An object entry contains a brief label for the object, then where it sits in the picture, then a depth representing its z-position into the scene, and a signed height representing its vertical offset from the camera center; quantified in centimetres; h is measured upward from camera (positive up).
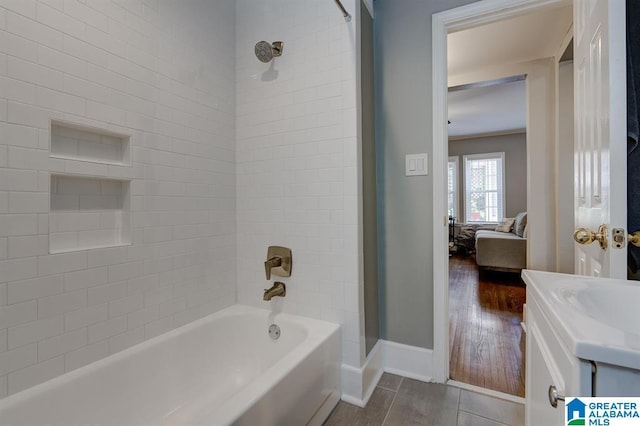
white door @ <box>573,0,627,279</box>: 94 +29
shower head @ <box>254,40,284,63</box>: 168 +94
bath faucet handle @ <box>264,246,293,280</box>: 177 -30
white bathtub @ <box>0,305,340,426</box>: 104 -71
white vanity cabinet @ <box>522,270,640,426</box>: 49 -25
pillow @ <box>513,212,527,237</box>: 435 -18
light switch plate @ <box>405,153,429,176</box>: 177 +29
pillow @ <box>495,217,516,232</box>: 480 -23
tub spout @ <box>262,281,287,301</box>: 174 -46
